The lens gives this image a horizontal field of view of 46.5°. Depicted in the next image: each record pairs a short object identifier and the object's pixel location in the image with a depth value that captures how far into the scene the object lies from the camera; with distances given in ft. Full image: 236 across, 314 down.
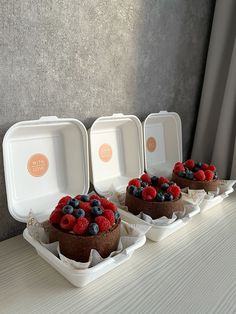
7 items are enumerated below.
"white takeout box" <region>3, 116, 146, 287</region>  2.20
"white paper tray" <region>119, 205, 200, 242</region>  2.53
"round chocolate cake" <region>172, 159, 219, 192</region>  3.24
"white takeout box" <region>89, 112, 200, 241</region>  3.19
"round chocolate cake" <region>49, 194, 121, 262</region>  2.01
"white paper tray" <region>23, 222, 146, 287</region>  1.92
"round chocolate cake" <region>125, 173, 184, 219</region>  2.61
